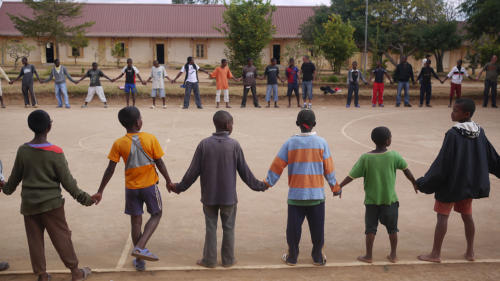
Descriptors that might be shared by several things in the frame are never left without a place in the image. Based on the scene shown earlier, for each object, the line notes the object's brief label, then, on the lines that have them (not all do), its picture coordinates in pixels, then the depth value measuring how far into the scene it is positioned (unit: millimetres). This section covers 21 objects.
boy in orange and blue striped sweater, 4938
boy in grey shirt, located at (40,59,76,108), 18355
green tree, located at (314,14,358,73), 27422
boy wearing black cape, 5094
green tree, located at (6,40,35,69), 34209
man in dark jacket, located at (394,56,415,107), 19508
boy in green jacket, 4469
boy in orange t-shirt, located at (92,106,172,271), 4902
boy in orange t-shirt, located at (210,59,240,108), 18830
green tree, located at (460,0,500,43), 21656
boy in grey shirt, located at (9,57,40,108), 18047
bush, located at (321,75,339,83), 29445
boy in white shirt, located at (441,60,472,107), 19497
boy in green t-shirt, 5012
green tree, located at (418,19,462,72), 35125
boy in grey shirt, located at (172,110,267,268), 4910
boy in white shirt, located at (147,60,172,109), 18844
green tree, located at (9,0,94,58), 38188
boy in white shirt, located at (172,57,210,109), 18234
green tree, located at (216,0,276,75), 26328
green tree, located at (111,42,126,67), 39344
